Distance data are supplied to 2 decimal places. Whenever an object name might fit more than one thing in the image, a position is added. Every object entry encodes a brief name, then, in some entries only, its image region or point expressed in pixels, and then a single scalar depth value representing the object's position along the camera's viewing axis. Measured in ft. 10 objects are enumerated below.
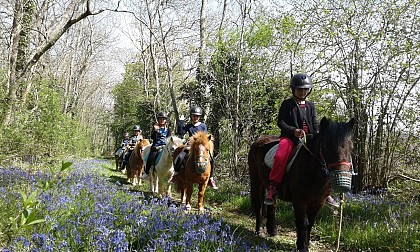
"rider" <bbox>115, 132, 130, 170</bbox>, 54.81
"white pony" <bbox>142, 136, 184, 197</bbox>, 29.76
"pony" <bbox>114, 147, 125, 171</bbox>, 55.93
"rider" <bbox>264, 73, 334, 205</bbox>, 16.94
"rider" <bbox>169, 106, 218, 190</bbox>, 27.76
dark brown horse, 13.74
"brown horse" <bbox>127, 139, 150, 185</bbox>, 40.08
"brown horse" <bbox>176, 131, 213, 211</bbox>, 23.89
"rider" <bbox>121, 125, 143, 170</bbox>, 47.42
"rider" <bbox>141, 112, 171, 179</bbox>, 32.83
